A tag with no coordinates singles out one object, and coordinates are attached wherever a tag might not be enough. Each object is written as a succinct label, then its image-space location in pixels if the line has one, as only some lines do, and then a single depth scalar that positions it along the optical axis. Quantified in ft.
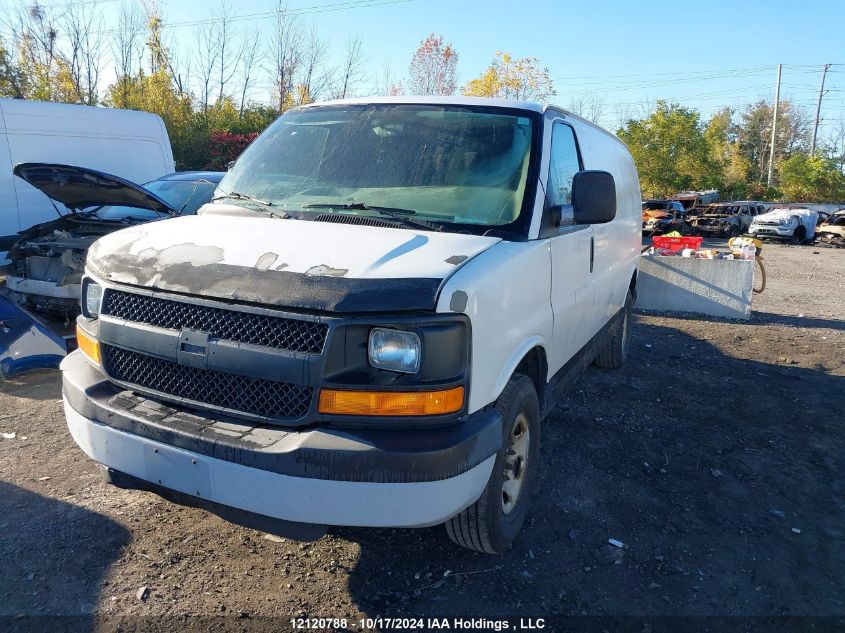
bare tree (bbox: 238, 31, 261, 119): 90.67
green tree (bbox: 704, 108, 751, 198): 151.98
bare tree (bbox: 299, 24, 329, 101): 94.48
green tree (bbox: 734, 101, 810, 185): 209.36
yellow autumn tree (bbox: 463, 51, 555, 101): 125.90
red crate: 36.69
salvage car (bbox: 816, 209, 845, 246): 84.53
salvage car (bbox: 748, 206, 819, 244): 85.87
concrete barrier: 31.17
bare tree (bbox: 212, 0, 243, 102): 89.15
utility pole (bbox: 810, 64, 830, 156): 195.23
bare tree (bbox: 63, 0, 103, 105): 78.79
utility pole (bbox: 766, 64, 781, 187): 158.20
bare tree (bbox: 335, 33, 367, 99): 96.73
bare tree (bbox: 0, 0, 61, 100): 75.82
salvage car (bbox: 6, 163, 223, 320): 20.39
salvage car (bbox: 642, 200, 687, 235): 87.20
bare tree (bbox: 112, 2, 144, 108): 82.02
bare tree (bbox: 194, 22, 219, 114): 88.48
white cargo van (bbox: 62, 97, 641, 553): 7.63
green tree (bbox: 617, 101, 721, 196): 133.80
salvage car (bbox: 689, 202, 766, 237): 95.71
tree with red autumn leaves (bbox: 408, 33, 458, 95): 122.42
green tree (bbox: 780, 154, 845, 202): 144.96
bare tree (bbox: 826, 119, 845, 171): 179.26
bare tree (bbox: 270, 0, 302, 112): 92.79
